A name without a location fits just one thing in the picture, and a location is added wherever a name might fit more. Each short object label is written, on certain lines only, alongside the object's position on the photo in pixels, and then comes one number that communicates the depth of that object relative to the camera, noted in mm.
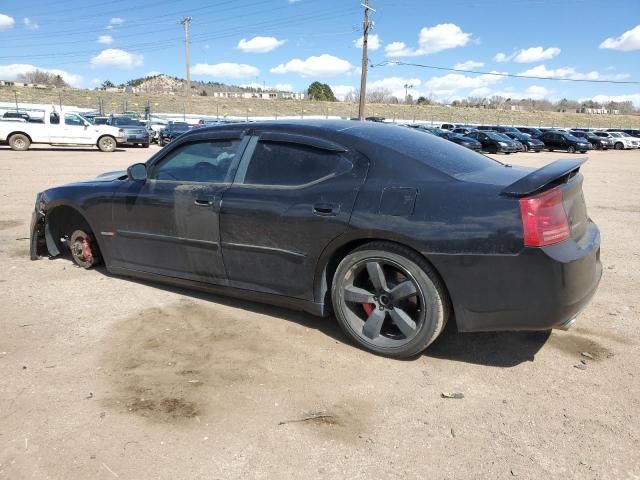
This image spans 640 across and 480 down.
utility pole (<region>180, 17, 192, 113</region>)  51906
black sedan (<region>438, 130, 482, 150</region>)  30672
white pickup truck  21719
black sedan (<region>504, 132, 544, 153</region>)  34594
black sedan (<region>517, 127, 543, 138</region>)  40122
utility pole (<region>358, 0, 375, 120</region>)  38625
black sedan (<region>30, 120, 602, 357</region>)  3068
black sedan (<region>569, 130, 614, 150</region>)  39906
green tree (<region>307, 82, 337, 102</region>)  101438
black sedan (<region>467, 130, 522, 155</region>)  31250
